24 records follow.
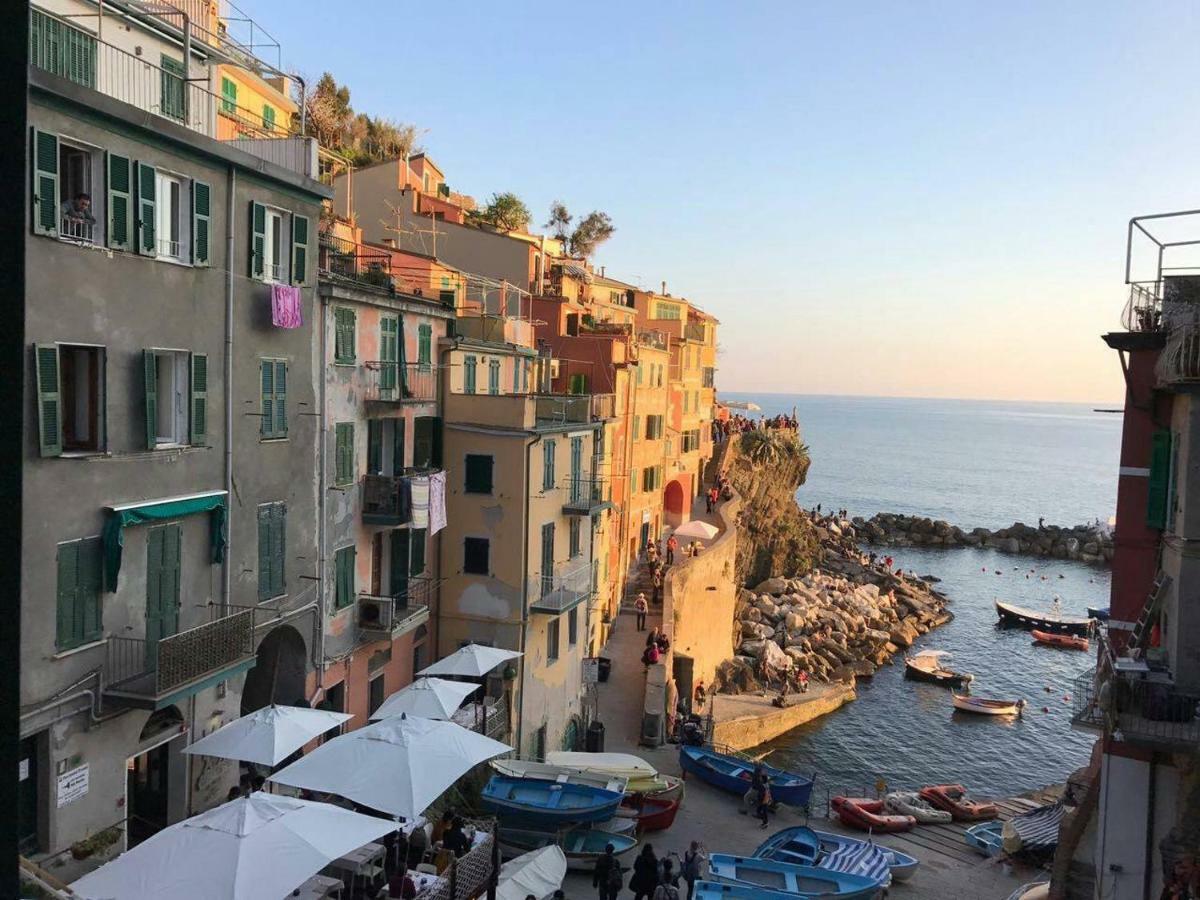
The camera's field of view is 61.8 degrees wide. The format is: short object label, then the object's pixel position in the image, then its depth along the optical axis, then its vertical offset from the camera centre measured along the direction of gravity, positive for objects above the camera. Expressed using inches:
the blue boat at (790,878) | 957.8 -460.7
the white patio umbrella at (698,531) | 2177.4 -280.1
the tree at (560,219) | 3331.7 +597.0
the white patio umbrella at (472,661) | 1019.9 -275.8
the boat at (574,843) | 956.6 -432.7
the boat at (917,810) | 1539.1 -622.0
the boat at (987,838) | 1376.7 -602.9
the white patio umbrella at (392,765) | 660.1 -256.8
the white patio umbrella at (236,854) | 495.2 -241.2
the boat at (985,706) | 2212.1 -654.6
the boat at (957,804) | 1576.0 -632.1
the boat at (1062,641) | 2910.9 -667.0
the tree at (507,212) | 2549.2 +481.3
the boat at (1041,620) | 3036.4 -643.6
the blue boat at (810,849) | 1085.1 -495.3
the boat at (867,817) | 1413.6 -586.3
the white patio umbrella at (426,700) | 869.2 -271.0
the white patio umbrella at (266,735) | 695.7 -247.8
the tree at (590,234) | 3321.9 +547.8
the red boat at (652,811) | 1115.3 -459.4
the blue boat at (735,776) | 1336.1 -501.7
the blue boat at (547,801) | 974.4 -400.9
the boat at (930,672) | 2416.3 -644.3
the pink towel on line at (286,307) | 826.8 +69.7
